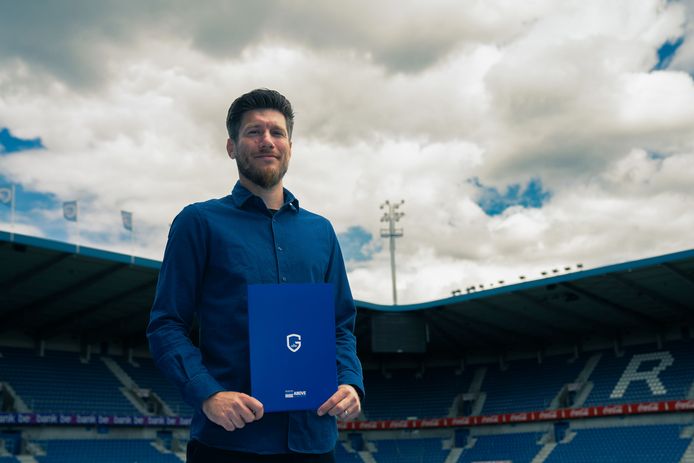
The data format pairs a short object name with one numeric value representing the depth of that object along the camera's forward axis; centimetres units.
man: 294
